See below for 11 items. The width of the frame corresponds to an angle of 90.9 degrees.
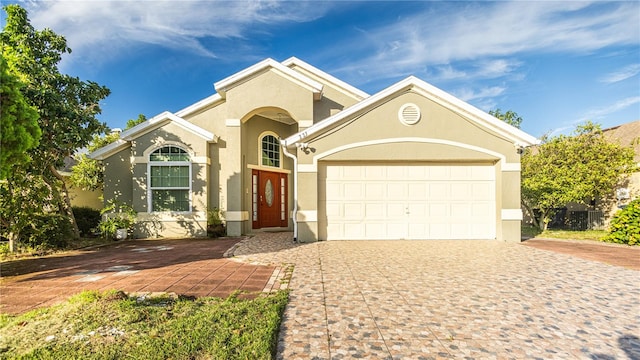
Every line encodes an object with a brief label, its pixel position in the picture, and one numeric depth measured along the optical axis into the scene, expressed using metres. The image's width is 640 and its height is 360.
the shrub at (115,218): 10.84
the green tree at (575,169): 12.76
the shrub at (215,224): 11.70
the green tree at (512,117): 31.94
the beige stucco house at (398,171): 9.99
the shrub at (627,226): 9.82
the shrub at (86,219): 12.18
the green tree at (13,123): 4.54
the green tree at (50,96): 8.63
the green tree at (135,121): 21.02
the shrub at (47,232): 8.36
